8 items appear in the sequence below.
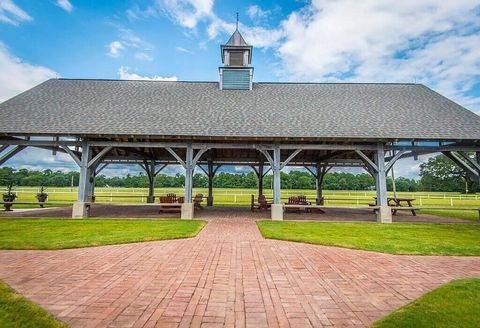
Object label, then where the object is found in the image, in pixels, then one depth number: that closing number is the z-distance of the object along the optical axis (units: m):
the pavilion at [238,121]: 11.80
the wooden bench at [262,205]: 14.94
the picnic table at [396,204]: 13.82
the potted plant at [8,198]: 15.48
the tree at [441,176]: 60.28
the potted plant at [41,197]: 16.70
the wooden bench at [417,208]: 10.79
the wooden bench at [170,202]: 13.46
